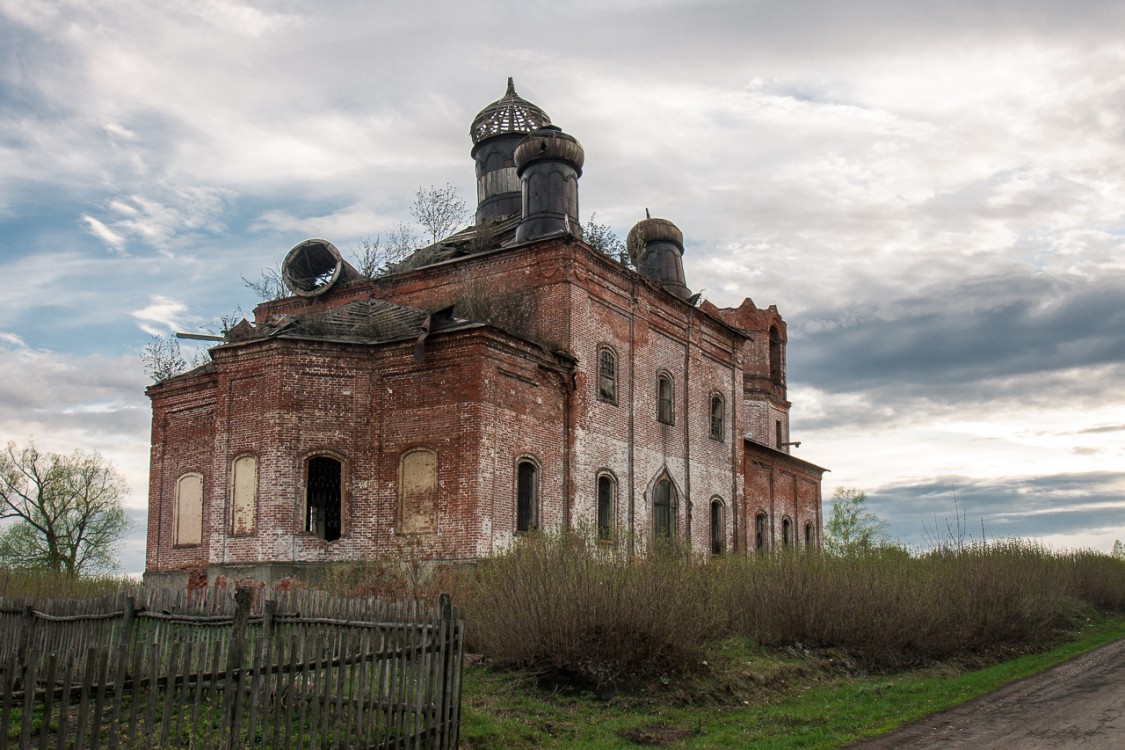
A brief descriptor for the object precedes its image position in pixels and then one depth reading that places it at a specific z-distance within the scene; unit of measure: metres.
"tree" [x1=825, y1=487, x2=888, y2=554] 47.09
